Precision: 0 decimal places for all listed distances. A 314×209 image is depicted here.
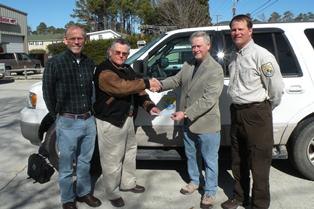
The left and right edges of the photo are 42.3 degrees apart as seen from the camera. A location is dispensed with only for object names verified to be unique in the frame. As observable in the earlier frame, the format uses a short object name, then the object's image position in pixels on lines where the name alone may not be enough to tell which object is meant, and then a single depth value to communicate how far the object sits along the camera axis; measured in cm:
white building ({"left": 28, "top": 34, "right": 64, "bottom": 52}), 8988
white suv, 493
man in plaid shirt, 404
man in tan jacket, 414
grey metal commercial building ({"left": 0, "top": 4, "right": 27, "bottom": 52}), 3959
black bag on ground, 504
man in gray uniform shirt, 388
